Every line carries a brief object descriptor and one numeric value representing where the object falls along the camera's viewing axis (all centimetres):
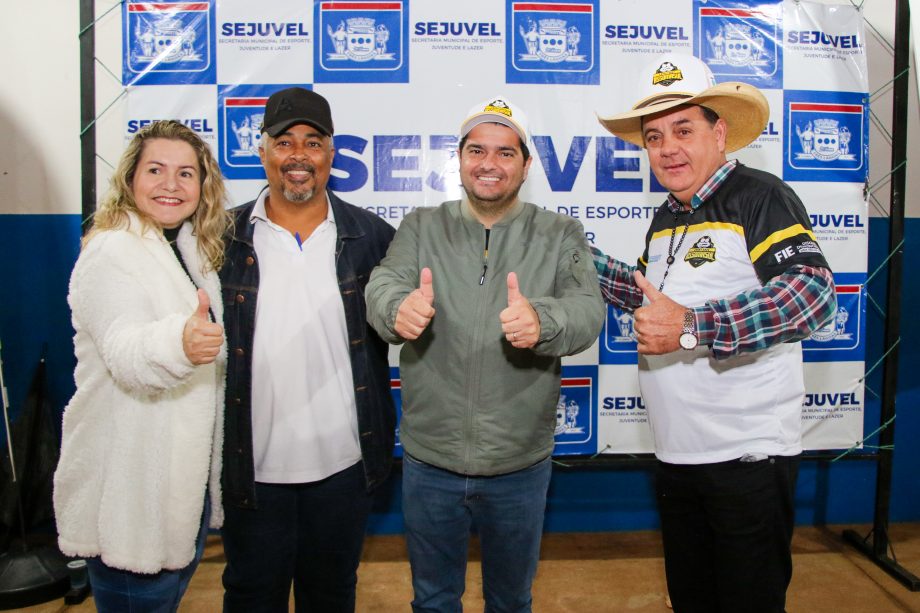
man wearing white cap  162
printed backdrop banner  262
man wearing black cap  168
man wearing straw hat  150
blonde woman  134
